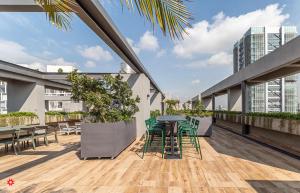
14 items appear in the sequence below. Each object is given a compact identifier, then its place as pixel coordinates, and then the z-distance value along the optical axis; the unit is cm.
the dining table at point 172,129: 360
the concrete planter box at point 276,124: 388
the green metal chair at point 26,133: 428
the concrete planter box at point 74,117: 1110
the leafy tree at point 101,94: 371
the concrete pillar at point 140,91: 604
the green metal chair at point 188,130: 362
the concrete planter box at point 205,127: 618
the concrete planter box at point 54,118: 992
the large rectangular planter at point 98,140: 348
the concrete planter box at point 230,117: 710
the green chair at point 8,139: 383
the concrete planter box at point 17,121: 638
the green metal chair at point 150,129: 365
